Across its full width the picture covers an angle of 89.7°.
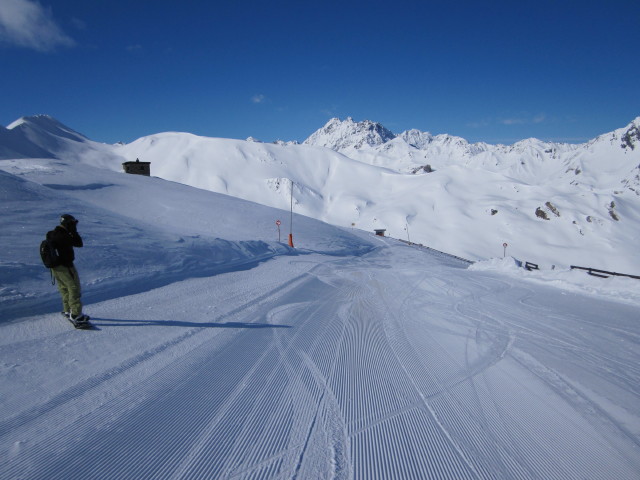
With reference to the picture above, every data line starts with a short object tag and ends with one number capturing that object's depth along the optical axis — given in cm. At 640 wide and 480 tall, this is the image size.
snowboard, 503
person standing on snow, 495
